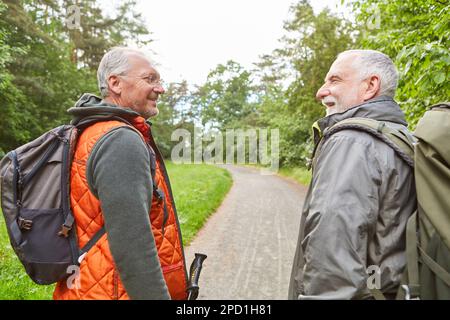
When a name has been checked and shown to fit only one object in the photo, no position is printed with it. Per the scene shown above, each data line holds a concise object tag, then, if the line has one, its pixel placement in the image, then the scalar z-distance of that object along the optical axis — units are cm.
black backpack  158
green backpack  141
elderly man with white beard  146
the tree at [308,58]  1545
